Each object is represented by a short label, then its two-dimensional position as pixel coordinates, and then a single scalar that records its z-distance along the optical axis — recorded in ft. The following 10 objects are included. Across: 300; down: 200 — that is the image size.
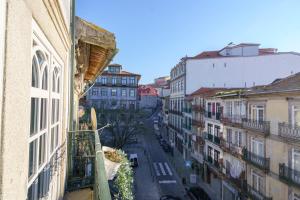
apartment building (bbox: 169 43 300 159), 111.96
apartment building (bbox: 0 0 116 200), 4.76
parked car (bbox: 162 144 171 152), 157.30
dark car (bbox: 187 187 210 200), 85.20
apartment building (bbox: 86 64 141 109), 171.53
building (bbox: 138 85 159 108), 266.98
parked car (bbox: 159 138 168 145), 170.71
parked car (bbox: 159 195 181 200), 74.43
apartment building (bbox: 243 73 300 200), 50.21
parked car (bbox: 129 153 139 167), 116.43
